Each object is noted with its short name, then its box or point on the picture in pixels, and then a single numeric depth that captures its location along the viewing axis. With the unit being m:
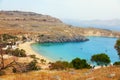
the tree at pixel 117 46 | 27.11
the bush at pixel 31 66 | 30.73
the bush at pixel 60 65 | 28.22
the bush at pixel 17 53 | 60.77
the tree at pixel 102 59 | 34.53
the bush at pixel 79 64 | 30.57
